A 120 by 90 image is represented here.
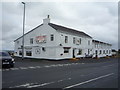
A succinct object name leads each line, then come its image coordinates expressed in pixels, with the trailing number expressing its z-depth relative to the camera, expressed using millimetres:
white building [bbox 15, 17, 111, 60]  19763
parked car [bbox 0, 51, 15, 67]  9828
